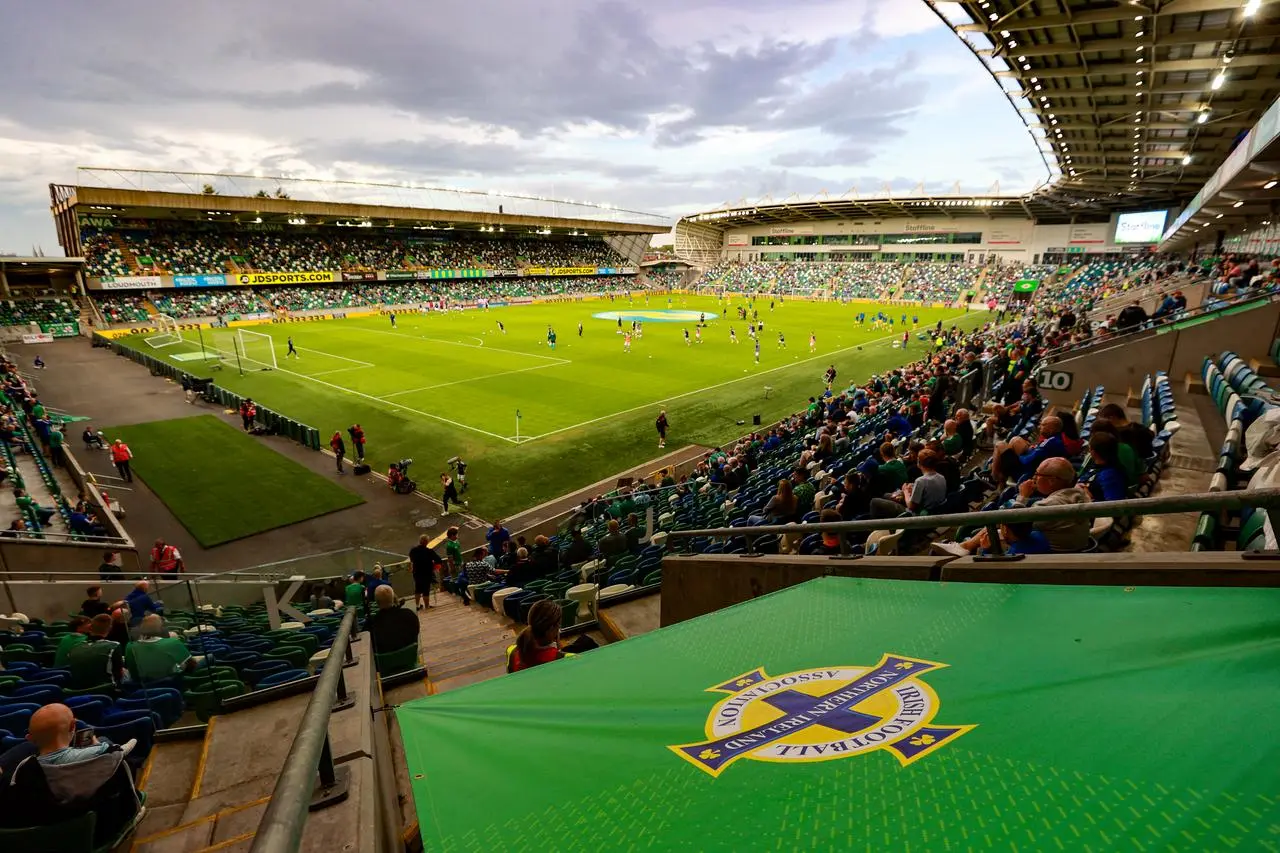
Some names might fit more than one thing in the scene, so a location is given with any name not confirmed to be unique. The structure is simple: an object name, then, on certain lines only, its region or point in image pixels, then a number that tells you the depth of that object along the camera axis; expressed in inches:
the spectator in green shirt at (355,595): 421.4
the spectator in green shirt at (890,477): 336.5
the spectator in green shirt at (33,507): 569.0
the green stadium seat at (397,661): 241.1
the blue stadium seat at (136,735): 172.9
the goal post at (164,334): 1813.5
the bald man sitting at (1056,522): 181.0
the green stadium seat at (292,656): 247.4
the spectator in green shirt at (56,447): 799.1
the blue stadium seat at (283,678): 216.1
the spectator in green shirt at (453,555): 574.2
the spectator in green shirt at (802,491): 399.5
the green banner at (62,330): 1979.6
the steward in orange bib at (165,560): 524.7
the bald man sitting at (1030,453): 270.4
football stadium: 77.5
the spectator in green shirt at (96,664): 233.8
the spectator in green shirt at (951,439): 390.9
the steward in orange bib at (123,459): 771.4
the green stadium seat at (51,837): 127.9
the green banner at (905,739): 64.1
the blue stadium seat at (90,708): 191.8
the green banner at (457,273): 3233.3
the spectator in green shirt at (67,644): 252.5
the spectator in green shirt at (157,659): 220.6
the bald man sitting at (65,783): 130.0
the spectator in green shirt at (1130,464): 219.9
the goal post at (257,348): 1536.7
